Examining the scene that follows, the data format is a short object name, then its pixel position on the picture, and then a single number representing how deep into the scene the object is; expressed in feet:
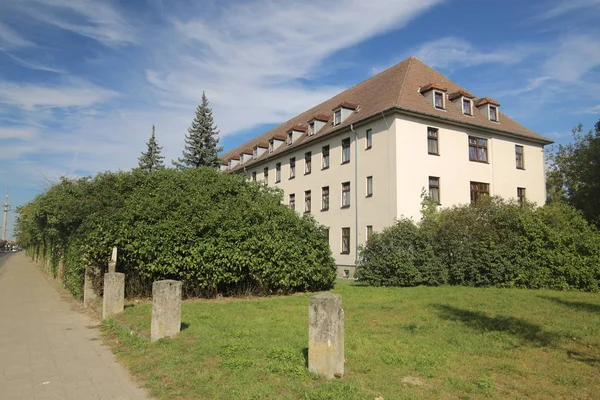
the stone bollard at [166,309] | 24.67
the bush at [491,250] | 50.47
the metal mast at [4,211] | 301.43
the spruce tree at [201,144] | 122.11
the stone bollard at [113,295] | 33.91
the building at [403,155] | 82.38
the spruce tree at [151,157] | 140.87
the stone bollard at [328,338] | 17.33
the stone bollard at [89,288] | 41.50
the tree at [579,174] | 117.91
